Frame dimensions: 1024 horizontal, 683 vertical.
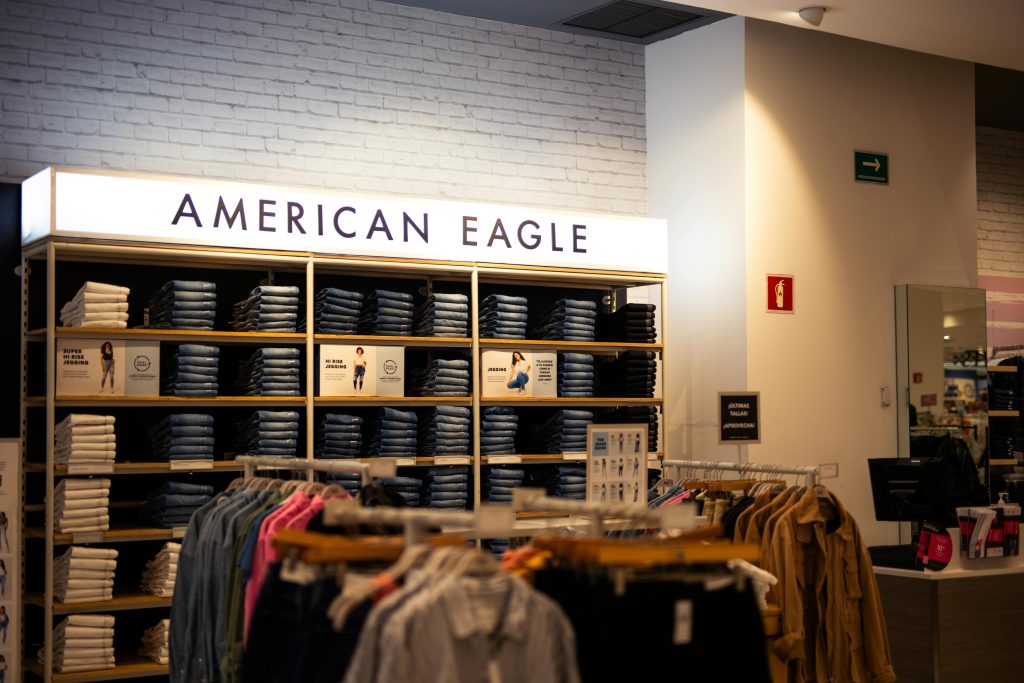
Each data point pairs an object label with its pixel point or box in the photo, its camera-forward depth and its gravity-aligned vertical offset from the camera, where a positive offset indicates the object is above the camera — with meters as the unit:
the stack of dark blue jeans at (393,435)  6.12 -0.27
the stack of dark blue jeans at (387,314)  6.19 +0.38
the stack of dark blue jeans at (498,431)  6.43 -0.26
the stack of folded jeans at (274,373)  5.82 +0.06
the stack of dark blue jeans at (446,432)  6.23 -0.26
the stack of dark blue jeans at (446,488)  6.24 -0.56
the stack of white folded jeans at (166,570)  5.48 -0.88
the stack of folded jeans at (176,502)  5.53 -0.57
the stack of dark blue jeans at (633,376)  6.79 +0.05
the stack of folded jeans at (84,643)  5.23 -1.18
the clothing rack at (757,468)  4.55 -0.37
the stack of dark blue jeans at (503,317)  6.49 +0.39
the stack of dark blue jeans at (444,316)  6.30 +0.38
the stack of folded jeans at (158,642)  5.44 -1.23
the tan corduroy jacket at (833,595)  4.33 -0.80
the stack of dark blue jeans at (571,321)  6.72 +0.37
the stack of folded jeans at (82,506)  5.28 -0.56
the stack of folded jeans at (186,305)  5.61 +0.39
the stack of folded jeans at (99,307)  5.42 +0.37
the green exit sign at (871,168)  7.52 +1.42
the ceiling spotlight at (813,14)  6.34 +2.05
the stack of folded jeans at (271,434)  5.76 -0.25
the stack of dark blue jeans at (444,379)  6.27 +0.03
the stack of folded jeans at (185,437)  5.61 -0.26
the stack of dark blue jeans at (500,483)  6.48 -0.56
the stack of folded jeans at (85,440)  5.30 -0.26
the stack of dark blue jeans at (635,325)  6.83 +0.36
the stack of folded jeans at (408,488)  6.13 -0.55
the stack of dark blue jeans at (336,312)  6.02 +0.39
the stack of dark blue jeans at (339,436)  6.00 -0.27
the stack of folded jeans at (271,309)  5.81 +0.38
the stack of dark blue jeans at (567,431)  6.67 -0.27
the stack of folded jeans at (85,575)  5.27 -0.88
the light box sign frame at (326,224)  5.32 +0.83
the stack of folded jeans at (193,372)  5.62 +0.06
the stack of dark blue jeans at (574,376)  6.68 +0.05
